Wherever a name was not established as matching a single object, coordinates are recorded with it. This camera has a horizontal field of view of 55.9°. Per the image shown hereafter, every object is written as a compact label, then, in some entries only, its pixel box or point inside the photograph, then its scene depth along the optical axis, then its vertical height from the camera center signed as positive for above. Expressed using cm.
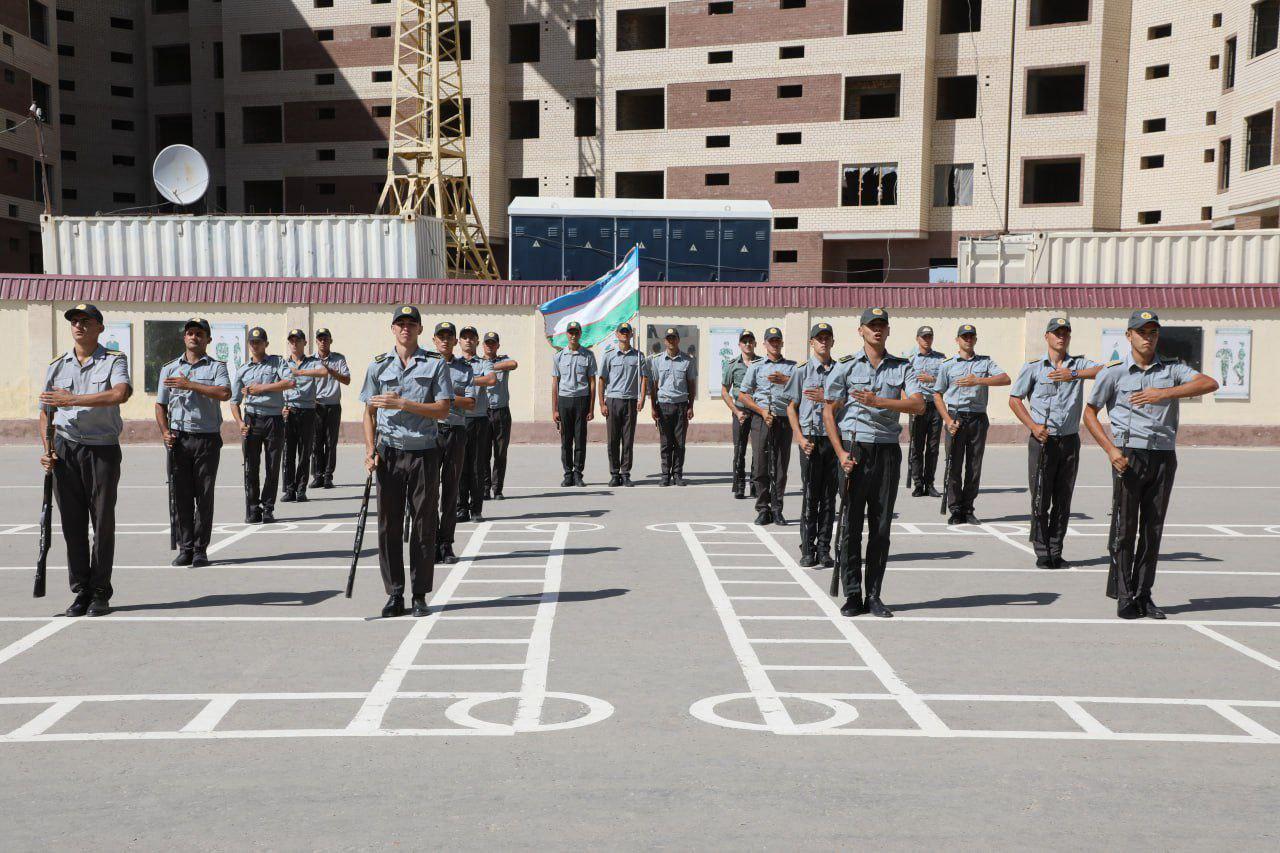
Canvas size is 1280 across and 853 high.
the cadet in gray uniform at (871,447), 890 -82
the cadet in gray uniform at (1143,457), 882 -87
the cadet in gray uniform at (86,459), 885 -97
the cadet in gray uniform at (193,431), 1115 -96
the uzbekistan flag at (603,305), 1848 +43
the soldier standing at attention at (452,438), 1035 -94
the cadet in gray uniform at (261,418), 1412 -107
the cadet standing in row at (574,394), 1756 -90
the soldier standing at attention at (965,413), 1415 -92
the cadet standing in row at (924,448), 1650 -156
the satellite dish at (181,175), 3112 +399
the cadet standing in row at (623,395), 1800 -92
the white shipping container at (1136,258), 2803 +188
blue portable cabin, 3303 +266
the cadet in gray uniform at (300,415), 1595 -114
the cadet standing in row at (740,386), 1555 -67
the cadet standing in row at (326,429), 1733 -145
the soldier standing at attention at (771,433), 1401 -116
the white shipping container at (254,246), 2861 +198
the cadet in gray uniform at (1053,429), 1127 -87
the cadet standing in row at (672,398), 1772 -94
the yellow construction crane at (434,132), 4269 +754
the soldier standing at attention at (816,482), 1135 -140
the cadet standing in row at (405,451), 885 -88
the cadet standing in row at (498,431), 1617 -137
